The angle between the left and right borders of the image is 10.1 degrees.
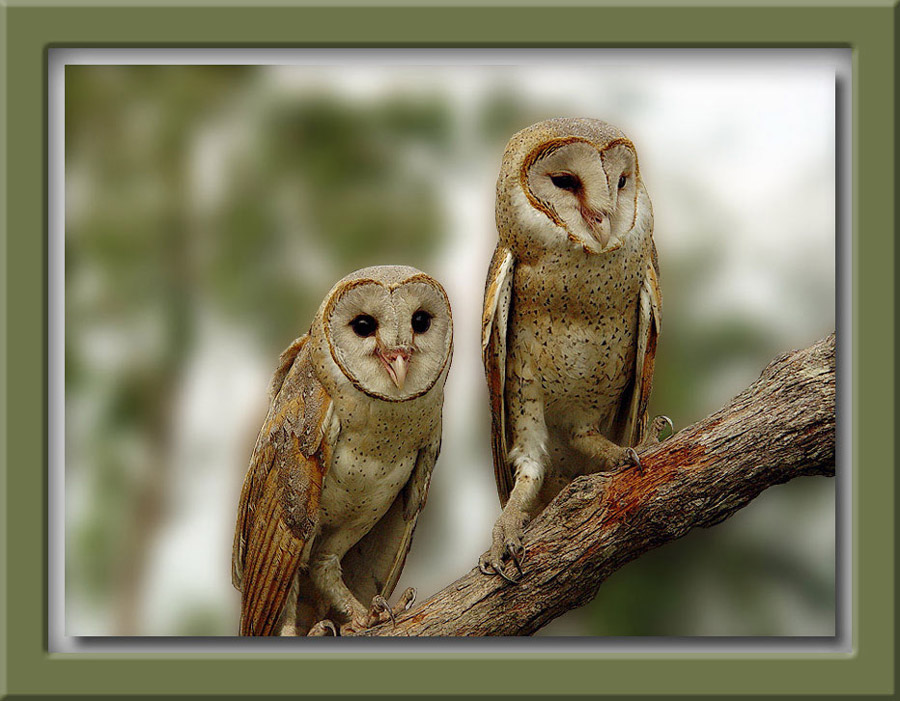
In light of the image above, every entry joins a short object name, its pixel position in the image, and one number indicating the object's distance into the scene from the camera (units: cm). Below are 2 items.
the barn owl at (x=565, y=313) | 345
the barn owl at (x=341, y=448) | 344
